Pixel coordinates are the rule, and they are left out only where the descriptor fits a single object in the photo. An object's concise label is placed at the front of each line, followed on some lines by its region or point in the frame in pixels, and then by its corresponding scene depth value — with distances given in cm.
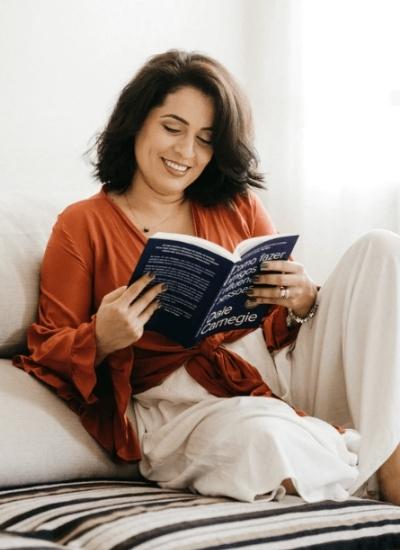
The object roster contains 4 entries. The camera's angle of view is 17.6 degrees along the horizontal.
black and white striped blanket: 167
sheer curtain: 320
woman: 196
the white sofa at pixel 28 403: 200
